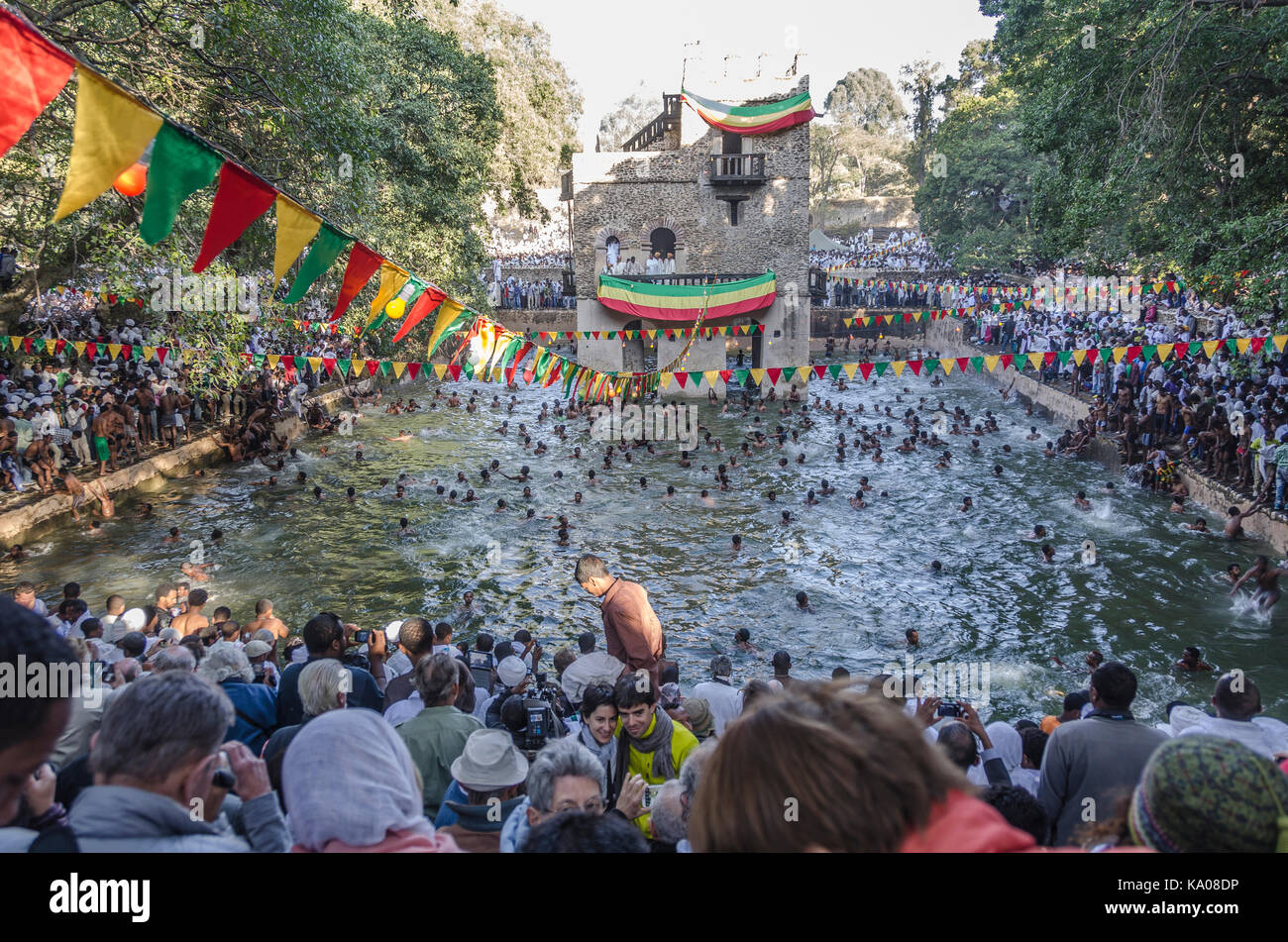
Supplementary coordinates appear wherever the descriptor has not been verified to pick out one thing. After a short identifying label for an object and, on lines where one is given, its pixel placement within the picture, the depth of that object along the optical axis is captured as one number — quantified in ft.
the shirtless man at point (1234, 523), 48.97
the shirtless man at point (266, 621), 34.06
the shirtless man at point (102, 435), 57.98
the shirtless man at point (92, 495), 53.83
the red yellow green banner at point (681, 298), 94.94
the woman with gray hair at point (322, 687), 15.28
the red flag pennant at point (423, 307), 35.42
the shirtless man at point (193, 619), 33.45
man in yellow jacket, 15.43
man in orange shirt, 21.04
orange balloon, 22.91
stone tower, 101.09
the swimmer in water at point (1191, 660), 34.55
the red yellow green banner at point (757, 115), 97.09
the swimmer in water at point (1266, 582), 40.78
